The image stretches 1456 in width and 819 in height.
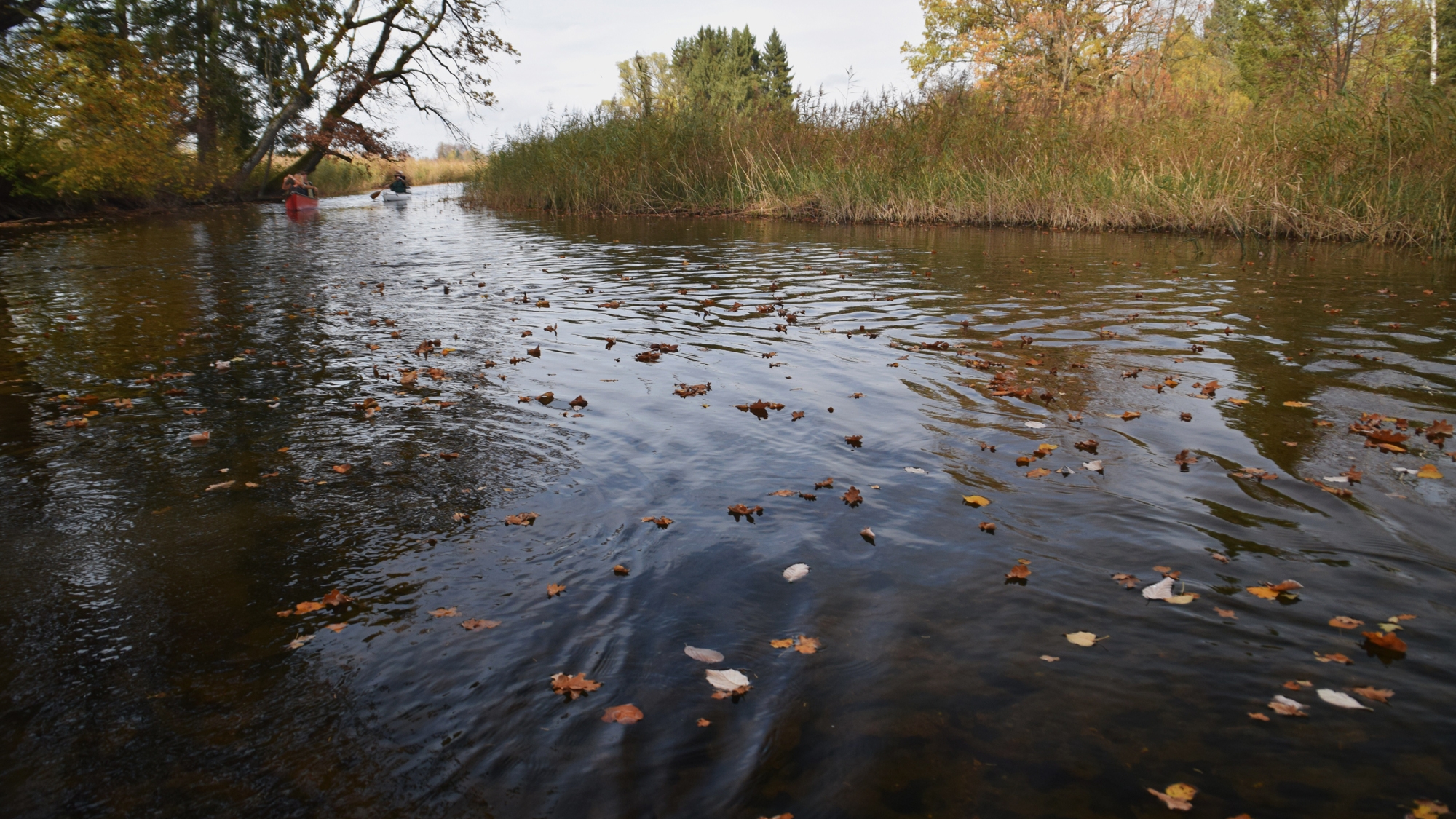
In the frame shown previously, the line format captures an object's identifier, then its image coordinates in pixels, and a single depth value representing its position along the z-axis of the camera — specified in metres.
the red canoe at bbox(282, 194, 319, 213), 24.25
